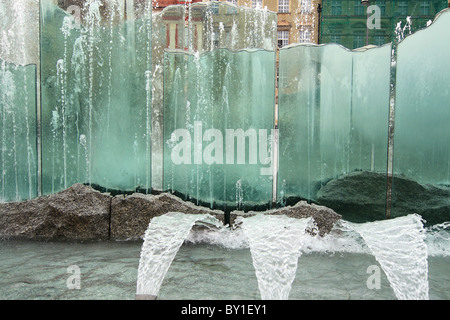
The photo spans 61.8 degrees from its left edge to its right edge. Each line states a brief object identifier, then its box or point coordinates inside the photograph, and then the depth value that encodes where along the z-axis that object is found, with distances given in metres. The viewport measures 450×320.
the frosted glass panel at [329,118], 3.70
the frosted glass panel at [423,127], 3.61
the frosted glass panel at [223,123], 3.82
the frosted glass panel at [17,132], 3.94
